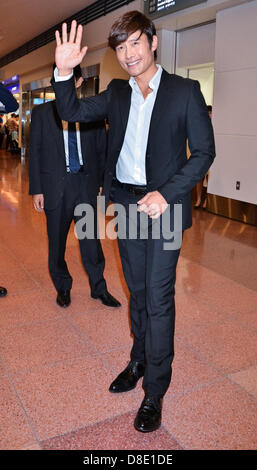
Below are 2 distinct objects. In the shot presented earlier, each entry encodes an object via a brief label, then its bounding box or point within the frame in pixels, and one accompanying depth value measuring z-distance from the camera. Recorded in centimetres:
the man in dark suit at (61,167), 322
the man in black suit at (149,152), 177
